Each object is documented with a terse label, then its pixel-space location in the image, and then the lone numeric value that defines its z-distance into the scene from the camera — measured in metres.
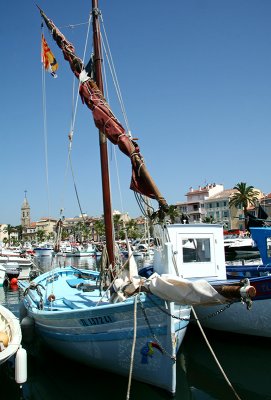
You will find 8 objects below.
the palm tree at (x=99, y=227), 120.81
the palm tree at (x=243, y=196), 88.88
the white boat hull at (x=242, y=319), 12.37
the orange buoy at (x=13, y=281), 32.83
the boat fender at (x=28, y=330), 11.87
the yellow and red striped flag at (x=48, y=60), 15.23
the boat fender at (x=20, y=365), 8.90
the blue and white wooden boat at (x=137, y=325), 7.83
